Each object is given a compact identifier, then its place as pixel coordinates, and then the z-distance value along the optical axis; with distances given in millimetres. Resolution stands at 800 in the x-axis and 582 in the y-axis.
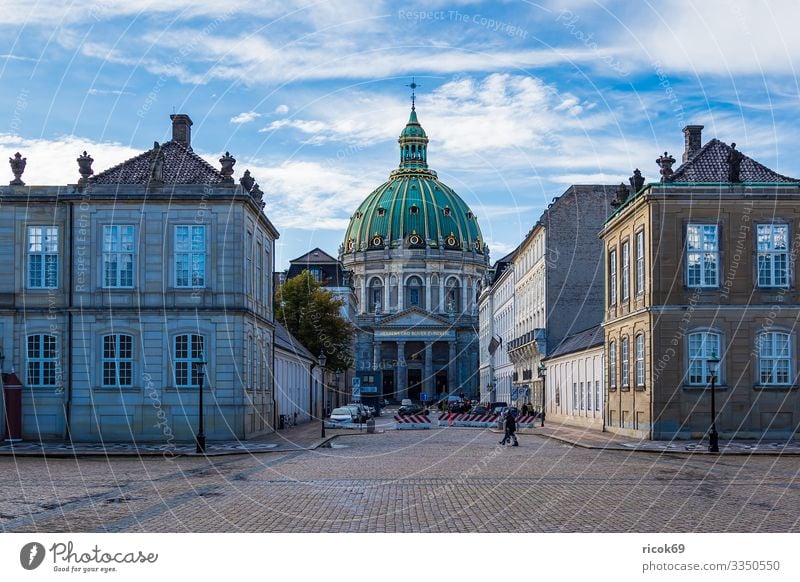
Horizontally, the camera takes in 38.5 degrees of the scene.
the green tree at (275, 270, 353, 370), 81750
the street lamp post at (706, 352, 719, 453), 35031
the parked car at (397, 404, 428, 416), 83169
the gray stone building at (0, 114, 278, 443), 41812
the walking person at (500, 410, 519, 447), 40312
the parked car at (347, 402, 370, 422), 67638
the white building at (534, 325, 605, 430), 54781
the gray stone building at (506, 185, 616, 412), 73312
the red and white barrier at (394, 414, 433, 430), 60719
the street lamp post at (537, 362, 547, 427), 69938
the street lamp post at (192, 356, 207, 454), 35000
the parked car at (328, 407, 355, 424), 65062
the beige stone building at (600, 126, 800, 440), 42031
